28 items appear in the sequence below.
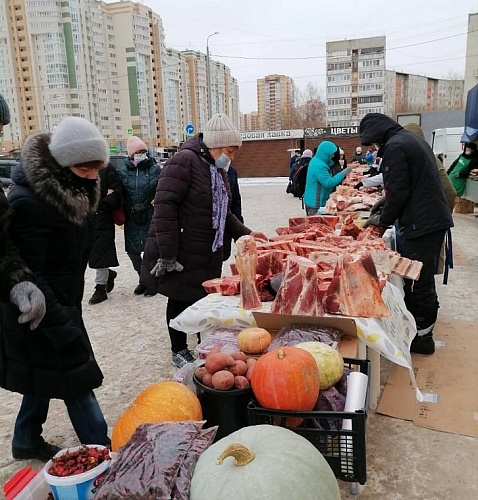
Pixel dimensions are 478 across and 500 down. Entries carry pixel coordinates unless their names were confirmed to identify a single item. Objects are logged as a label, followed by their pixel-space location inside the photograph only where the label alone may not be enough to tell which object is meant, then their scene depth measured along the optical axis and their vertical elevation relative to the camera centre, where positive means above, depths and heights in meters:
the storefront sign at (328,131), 32.41 -0.02
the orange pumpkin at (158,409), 1.81 -1.03
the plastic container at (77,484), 1.55 -1.09
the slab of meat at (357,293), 2.55 -0.86
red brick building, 32.53 -0.90
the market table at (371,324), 2.40 -1.05
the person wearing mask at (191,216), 3.31 -0.56
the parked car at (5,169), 18.81 -1.03
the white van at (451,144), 15.17 -0.55
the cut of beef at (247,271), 2.79 -0.79
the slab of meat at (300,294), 2.55 -0.85
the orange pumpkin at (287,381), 1.78 -0.92
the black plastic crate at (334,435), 1.73 -1.12
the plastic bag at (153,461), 1.34 -0.95
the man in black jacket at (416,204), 3.70 -0.58
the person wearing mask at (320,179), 7.59 -0.75
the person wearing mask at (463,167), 10.04 -0.85
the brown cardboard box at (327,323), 2.49 -1.01
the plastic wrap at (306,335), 2.39 -1.02
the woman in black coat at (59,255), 2.07 -0.51
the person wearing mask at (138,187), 5.61 -0.57
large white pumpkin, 1.34 -0.96
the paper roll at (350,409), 1.80 -1.03
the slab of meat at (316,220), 4.86 -0.90
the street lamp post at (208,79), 24.66 +2.88
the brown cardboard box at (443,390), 2.96 -1.78
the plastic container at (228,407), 1.89 -1.06
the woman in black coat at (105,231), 5.54 -1.08
